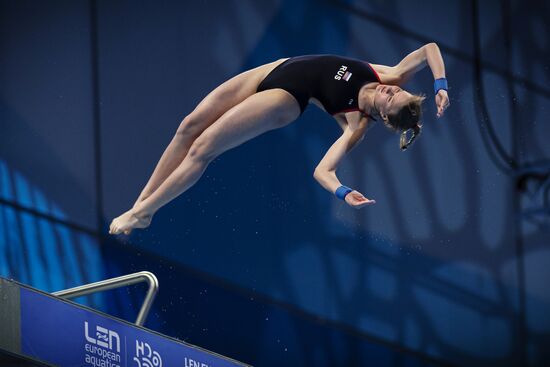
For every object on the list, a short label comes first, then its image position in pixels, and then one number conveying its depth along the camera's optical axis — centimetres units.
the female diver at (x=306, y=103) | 1170
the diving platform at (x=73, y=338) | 820
